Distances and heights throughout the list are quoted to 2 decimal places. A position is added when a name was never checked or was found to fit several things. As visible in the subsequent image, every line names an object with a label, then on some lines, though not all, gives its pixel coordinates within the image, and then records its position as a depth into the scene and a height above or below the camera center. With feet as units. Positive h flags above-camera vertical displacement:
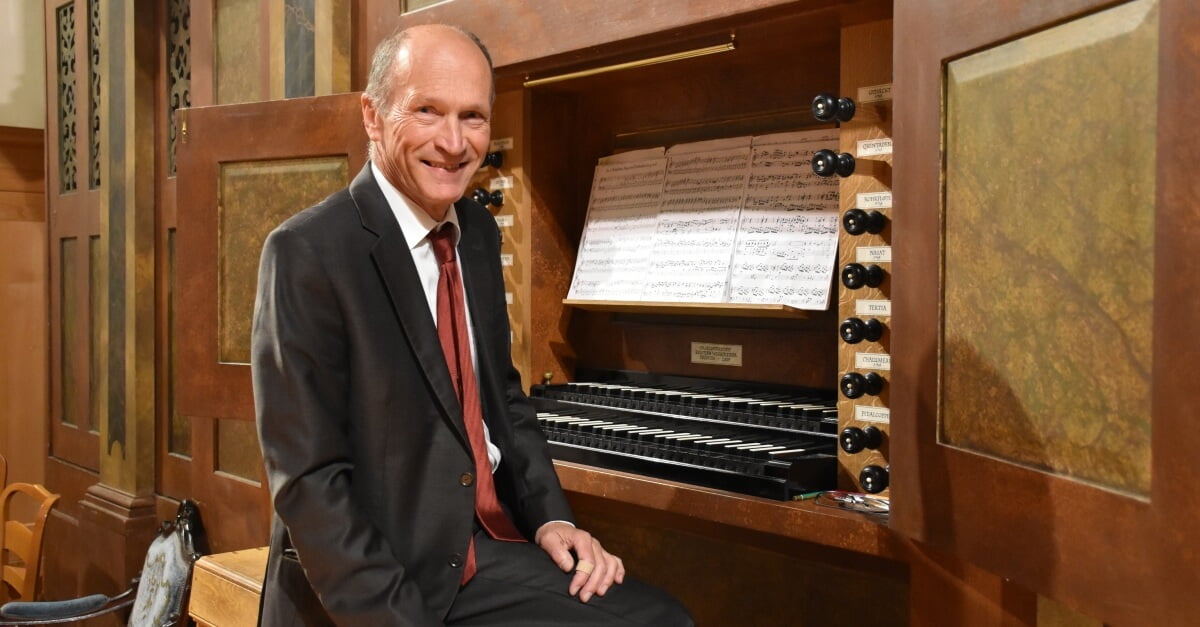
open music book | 9.71 +0.71
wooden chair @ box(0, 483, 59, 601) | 13.47 -3.06
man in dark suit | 5.40 -0.56
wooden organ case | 5.02 -0.15
